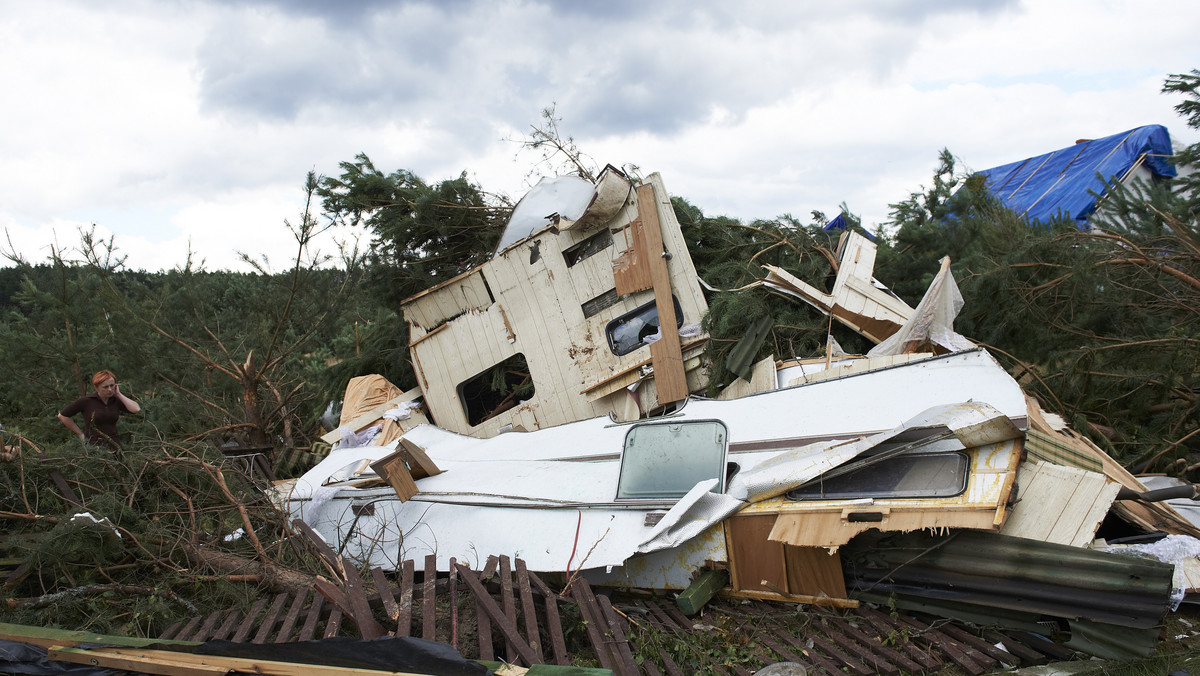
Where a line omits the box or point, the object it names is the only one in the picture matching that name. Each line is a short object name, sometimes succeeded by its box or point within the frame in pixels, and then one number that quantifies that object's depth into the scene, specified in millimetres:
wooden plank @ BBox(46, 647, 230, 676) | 3480
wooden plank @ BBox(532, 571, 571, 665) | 3684
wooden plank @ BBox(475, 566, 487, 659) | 3627
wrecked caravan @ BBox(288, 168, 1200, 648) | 4031
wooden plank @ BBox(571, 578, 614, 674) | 3650
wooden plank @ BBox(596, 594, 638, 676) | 3568
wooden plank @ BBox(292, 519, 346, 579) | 4750
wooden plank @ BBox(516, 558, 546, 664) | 3725
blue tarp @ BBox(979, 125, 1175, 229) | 13258
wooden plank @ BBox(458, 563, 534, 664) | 3586
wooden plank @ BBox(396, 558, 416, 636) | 3824
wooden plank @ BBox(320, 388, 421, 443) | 8133
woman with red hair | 5988
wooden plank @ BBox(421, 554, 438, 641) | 3789
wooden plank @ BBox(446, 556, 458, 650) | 3752
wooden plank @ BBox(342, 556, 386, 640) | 3869
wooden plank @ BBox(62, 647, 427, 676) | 3338
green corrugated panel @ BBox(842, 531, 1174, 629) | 3412
